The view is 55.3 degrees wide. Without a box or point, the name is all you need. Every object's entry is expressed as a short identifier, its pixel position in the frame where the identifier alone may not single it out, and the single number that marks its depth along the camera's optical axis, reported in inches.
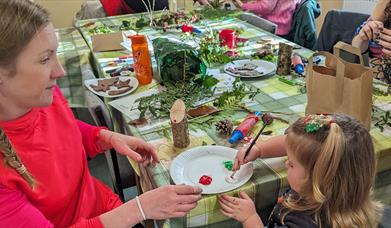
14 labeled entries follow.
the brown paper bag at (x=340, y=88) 43.4
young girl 35.3
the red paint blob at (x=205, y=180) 40.9
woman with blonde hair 35.5
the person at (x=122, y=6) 117.2
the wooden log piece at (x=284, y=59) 66.3
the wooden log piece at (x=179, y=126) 46.6
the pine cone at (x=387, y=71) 64.3
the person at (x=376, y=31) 69.3
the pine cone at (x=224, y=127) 49.7
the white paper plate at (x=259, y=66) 67.7
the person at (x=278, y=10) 123.0
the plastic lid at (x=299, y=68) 67.3
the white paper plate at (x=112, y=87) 63.2
